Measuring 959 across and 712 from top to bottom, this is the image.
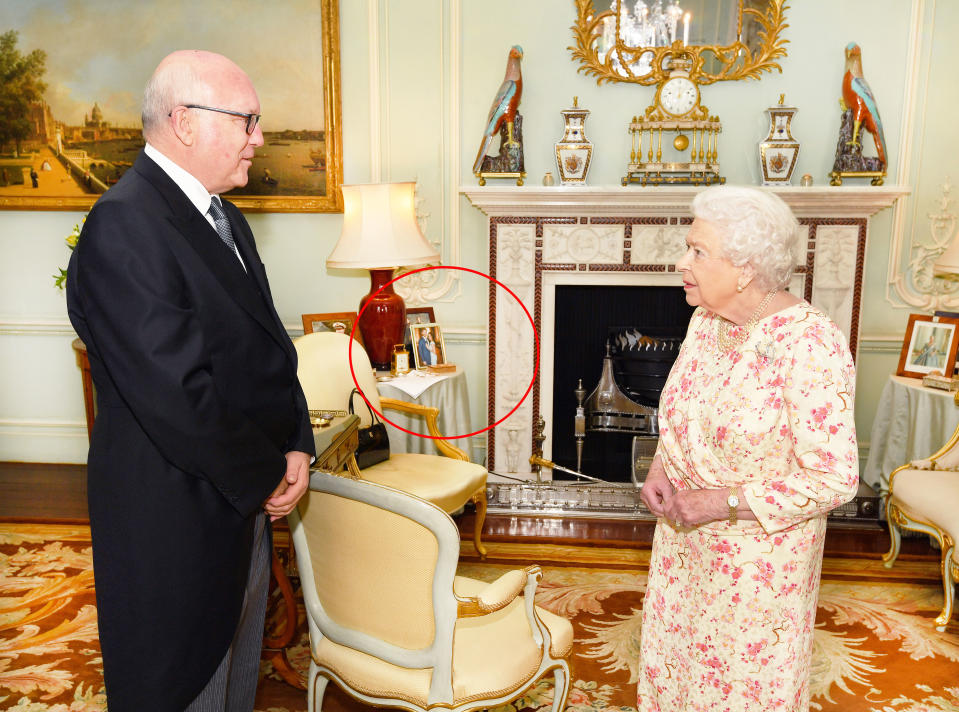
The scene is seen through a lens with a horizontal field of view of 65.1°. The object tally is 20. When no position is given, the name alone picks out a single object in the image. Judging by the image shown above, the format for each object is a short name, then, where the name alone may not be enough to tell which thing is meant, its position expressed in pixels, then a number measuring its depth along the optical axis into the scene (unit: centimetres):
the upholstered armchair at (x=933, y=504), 268
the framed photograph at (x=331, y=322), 395
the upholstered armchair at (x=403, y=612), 152
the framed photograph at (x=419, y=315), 411
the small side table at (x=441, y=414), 350
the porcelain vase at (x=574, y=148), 383
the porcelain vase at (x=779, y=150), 374
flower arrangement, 402
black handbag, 292
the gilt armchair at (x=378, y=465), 289
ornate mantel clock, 385
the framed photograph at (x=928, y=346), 358
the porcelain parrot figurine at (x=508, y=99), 380
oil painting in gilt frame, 402
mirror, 381
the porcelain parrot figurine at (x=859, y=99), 368
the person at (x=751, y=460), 138
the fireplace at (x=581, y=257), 381
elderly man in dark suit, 131
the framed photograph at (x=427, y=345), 393
